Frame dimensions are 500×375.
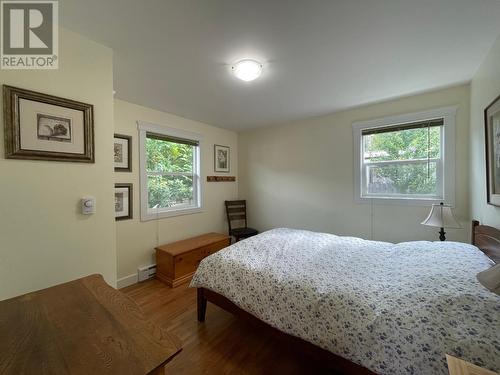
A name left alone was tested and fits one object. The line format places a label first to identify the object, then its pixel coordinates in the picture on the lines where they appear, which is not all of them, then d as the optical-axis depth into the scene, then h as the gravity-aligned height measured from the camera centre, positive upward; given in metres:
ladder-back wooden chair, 3.71 -0.62
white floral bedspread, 0.94 -0.66
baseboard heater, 2.78 -1.18
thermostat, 1.47 -0.13
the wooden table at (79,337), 0.62 -0.53
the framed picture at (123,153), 2.57 +0.44
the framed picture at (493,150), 1.52 +0.27
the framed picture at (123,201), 2.58 -0.18
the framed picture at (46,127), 1.20 +0.39
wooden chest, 2.68 -0.98
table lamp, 2.10 -0.34
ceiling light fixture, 1.78 +1.04
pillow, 0.68 -0.33
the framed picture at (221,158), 3.88 +0.55
